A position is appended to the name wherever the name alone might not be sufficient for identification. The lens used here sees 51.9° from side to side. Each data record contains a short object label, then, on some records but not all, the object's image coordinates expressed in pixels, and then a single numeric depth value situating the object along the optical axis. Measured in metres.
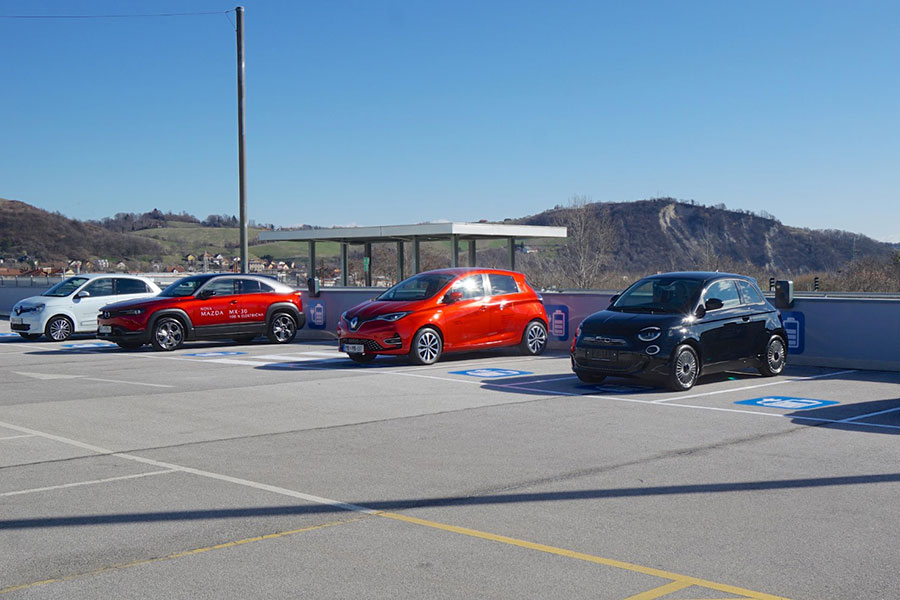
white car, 23.25
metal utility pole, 25.66
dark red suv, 20.02
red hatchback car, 16.45
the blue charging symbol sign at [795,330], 16.64
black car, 12.79
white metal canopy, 40.06
